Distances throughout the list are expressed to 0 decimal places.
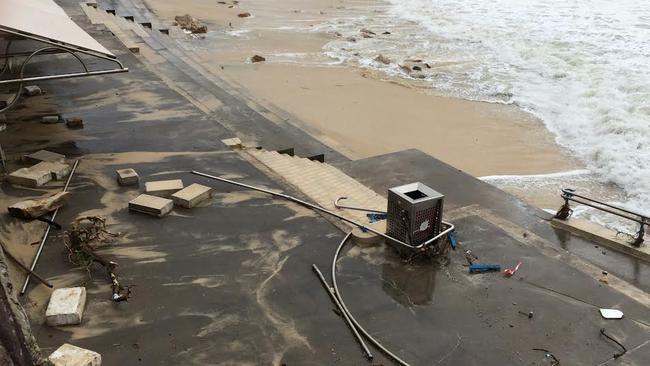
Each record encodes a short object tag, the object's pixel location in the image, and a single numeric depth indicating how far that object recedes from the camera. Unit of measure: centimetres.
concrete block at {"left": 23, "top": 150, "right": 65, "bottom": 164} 697
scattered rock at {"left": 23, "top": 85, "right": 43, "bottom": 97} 959
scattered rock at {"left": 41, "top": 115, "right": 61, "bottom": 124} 838
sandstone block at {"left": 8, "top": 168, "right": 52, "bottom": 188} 636
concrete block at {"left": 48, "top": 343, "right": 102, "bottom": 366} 374
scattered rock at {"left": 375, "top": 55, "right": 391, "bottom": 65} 1719
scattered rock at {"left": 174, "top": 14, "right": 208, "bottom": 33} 1983
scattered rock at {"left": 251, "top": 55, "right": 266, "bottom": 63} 1662
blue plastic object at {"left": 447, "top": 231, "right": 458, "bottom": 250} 570
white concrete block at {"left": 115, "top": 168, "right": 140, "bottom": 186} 651
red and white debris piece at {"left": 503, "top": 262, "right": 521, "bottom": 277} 529
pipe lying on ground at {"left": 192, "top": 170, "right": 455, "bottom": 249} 536
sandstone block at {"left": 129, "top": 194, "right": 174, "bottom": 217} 588
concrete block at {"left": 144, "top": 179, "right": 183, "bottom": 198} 631
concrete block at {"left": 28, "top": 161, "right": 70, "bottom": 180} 657
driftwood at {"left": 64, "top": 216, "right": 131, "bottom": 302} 478
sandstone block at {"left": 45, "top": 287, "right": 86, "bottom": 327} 432
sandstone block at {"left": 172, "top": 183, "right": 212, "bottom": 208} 610
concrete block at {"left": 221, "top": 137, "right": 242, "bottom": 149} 786
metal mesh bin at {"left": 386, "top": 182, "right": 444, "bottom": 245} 522
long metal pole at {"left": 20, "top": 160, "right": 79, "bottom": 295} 471
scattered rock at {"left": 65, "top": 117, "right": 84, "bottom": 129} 823
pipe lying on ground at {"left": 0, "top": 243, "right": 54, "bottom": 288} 474
